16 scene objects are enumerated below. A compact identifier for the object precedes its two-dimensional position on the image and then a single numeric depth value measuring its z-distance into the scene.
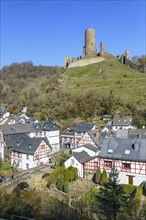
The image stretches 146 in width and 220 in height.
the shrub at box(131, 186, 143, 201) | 21.35
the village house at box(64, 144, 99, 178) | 28.09
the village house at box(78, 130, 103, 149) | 34.65
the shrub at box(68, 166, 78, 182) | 26.03
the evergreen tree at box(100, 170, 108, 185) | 25.09
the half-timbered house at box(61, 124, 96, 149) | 43.72
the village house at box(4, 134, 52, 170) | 31.67
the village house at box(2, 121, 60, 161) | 40.97
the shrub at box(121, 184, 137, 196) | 23.61
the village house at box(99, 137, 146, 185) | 25.38
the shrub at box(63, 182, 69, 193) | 23.38
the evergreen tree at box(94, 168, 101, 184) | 25.64
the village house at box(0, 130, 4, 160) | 35.44
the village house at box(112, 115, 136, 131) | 49.12
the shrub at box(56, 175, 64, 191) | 23.81
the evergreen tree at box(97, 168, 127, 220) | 14.41
